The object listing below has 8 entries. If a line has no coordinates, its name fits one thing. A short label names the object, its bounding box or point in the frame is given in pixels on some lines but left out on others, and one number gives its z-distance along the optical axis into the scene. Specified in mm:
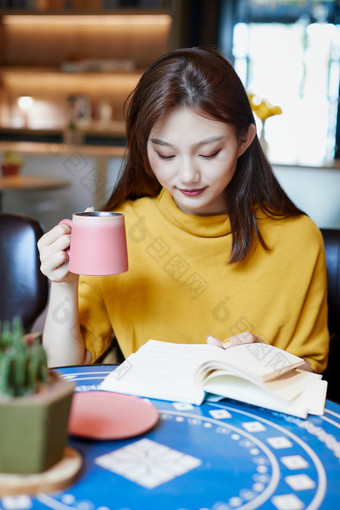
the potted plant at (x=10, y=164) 3359
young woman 1346
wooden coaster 660
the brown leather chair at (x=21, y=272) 1681
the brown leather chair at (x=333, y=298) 1651
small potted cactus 638
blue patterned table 669
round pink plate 802
